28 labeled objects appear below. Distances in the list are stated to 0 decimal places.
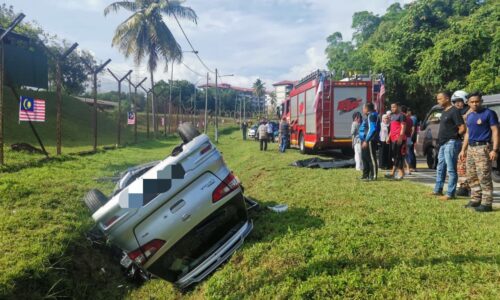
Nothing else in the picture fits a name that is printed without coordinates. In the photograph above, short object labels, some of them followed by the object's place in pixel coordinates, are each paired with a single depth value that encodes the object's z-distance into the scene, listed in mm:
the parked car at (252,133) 35884
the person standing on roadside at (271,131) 27270
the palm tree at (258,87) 112244
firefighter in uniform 5141
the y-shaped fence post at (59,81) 11281
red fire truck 12562
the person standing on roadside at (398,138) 8094
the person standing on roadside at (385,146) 9121
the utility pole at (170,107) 28267
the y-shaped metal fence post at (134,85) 19195
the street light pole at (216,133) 28484
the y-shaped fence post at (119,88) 17695
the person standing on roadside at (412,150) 9305
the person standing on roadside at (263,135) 17703
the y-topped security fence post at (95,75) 14026
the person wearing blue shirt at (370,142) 7680
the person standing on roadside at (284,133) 16828
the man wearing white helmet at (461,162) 6086
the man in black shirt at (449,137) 5797
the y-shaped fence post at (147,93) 22200
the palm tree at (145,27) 29406
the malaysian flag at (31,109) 10078
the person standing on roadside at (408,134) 8586
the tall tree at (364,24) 44062
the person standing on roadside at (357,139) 9117
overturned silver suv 3699
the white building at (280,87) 136438
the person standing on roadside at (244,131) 30575
